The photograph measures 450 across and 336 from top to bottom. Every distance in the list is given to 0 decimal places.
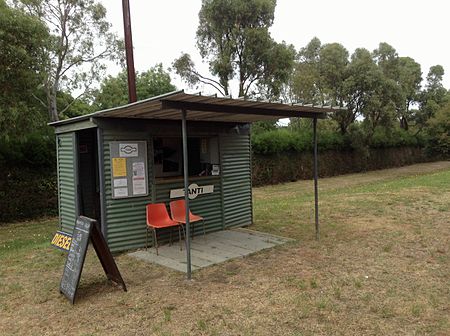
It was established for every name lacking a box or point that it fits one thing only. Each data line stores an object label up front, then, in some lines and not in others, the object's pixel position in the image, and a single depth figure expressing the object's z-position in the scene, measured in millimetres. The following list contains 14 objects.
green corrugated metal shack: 5473
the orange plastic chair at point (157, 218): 5641
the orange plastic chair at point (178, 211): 5998
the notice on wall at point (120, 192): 5648
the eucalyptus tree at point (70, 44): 12781
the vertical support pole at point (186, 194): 4375
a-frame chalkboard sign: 3881
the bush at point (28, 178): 10383
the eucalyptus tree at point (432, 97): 31234
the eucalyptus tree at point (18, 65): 8453
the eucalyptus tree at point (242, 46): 17641
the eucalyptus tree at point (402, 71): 28453
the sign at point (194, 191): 6293
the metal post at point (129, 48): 8484
